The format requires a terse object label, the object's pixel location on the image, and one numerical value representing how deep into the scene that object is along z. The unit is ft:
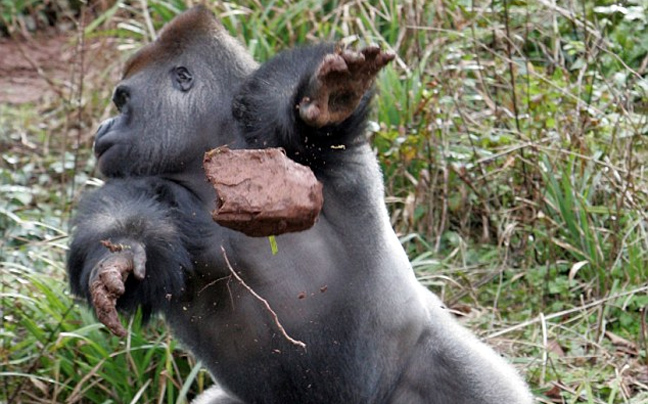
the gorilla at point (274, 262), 23.94
